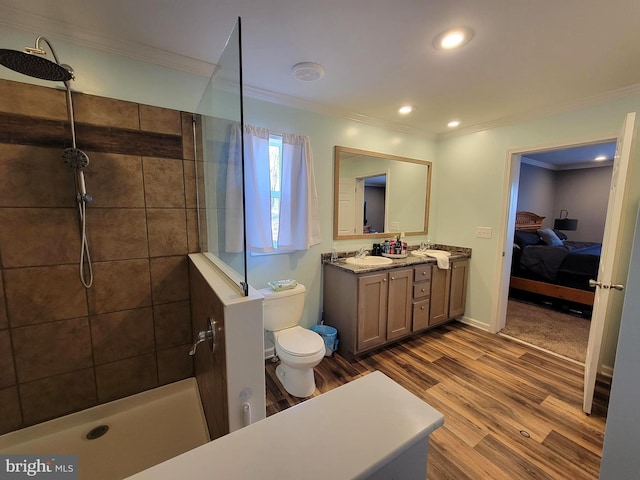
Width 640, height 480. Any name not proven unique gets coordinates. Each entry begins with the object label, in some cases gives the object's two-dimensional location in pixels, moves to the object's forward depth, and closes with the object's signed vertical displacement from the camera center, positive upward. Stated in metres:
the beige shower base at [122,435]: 1.47 -1.36
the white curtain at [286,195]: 2.17 +0.15
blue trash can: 2.52 -1.18
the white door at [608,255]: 1.66 -0.25
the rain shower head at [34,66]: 1.11 +0.64
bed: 3.42 -0.71
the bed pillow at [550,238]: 4.42 -0.39
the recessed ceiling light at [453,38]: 1.47 +1.01
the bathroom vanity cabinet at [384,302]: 2.38 -0.87
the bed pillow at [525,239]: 4.26 -0.39
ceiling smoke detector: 1.82 +0.99
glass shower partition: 1.15 +0.24
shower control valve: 1.24 -0.59
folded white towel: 2.86 -0.51
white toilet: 1.92 -0.98
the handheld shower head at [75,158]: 1.46 +0.28
